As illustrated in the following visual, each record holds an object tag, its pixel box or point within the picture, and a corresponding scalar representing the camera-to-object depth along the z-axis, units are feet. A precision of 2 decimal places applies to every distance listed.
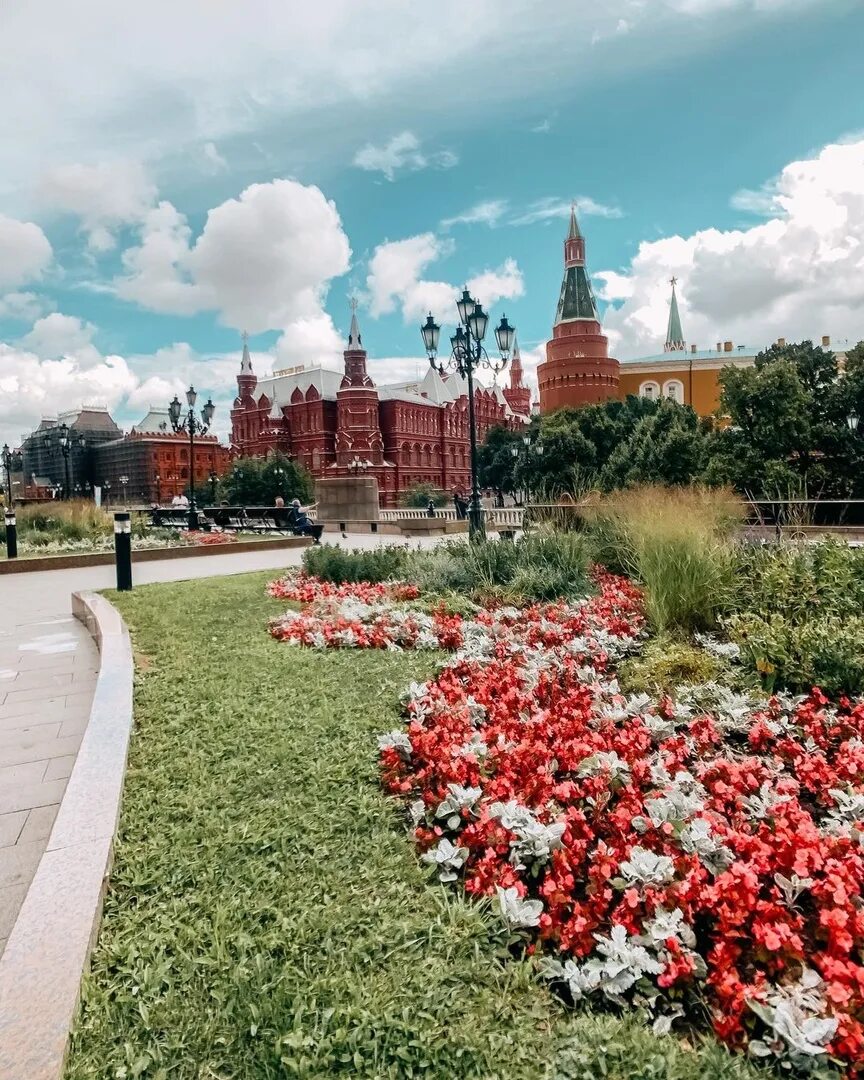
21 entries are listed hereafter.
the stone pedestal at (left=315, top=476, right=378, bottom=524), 90.53
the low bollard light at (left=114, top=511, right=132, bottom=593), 30.99
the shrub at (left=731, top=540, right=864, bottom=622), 16.28
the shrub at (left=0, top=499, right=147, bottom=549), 55.98
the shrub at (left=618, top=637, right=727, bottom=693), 13.94
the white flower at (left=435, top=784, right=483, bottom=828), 8.80
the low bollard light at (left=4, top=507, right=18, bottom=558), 44.14
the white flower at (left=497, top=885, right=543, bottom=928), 6.90
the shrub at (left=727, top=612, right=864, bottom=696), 12.58
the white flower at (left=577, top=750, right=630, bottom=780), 9.55
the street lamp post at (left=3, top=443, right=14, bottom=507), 122.06
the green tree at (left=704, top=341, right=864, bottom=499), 90.17
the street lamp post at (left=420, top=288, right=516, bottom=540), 45.11
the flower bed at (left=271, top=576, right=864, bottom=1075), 6.04
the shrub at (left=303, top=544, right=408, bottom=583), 30.68
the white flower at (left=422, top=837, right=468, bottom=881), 7.90
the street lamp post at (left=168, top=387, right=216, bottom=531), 76.90
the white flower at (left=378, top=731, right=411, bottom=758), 10.74
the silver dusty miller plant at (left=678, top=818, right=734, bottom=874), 7.50
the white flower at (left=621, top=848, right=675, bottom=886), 7.14
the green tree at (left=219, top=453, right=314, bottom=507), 196.54
